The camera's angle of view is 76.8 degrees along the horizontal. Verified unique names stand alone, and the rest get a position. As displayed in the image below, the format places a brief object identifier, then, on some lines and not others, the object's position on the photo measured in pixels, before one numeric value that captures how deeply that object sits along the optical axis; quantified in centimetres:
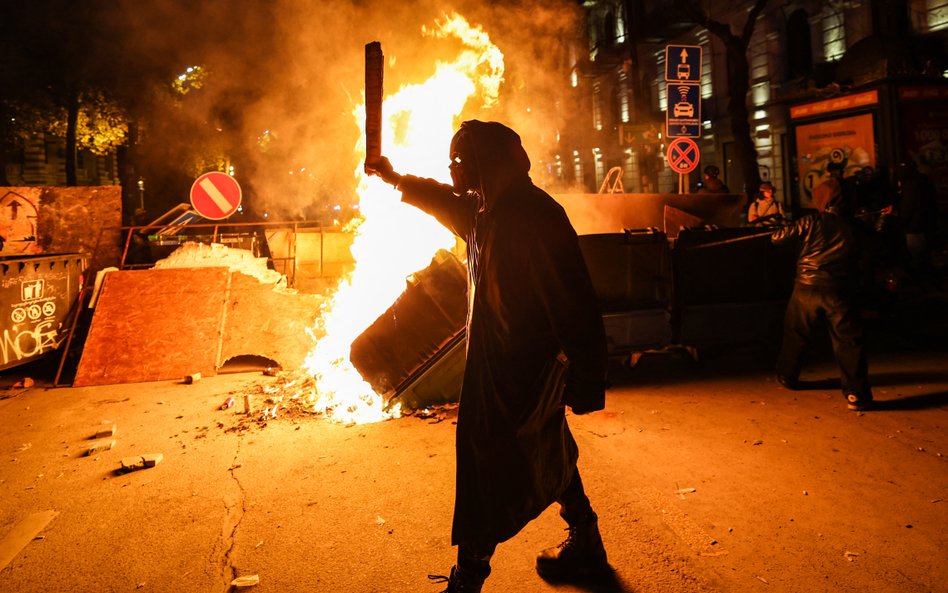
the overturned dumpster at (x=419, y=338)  536
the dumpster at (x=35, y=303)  710
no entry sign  879
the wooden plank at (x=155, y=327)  750
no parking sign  1027
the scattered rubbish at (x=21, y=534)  342
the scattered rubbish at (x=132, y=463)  455
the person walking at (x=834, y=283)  545
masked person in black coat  245
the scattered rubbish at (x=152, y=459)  464
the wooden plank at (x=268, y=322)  784
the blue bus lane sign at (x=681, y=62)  1087
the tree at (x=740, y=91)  1797
